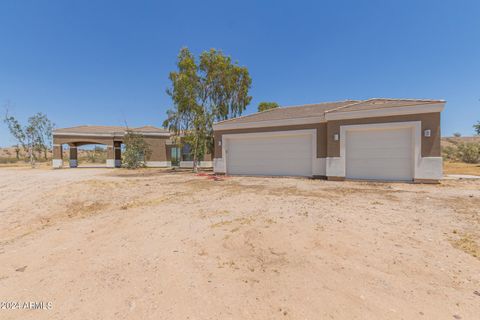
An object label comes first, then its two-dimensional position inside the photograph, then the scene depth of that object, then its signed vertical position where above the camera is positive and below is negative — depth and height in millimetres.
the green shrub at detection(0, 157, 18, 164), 35206 -523
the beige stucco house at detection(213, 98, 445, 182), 9852 +627
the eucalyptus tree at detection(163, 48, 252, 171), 17359 +5265
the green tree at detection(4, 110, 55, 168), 28969 +3448
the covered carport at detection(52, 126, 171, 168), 25105 +1871
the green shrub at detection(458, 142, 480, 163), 21694 -102
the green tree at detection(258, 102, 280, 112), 26436 +6060
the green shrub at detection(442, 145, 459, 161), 24675 -213
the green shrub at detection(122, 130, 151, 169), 21766 +575
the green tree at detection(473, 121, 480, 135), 21052 +2363
